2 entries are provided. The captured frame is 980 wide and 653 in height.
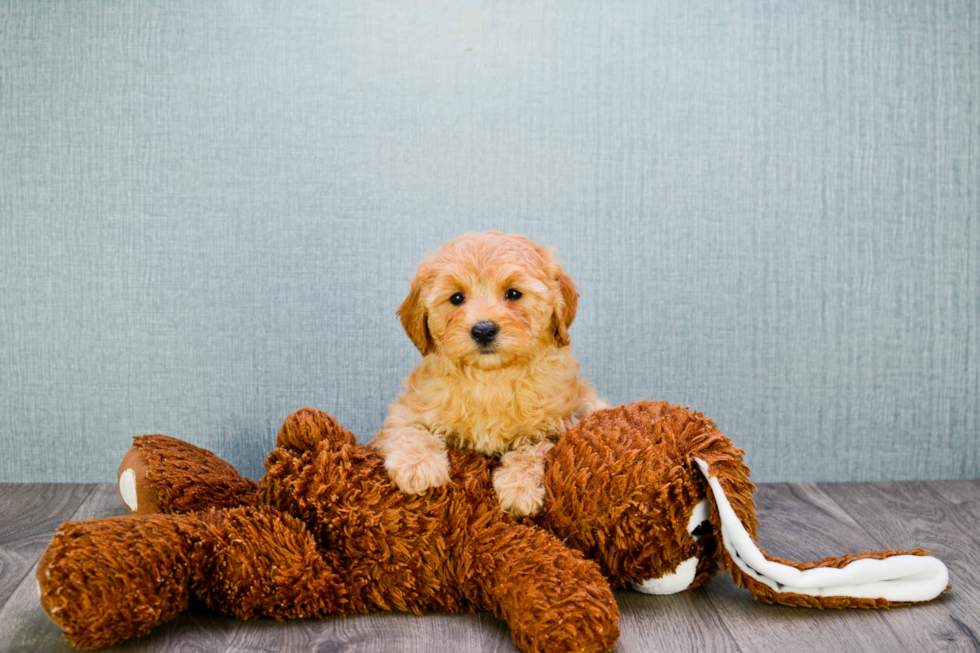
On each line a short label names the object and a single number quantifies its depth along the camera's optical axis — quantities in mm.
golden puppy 731
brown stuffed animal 689
